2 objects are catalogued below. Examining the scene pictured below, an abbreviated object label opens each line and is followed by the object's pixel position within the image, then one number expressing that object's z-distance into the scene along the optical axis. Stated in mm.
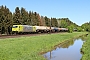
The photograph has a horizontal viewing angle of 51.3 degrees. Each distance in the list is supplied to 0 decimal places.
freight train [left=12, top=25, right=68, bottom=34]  25355
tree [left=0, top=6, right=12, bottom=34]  31384
